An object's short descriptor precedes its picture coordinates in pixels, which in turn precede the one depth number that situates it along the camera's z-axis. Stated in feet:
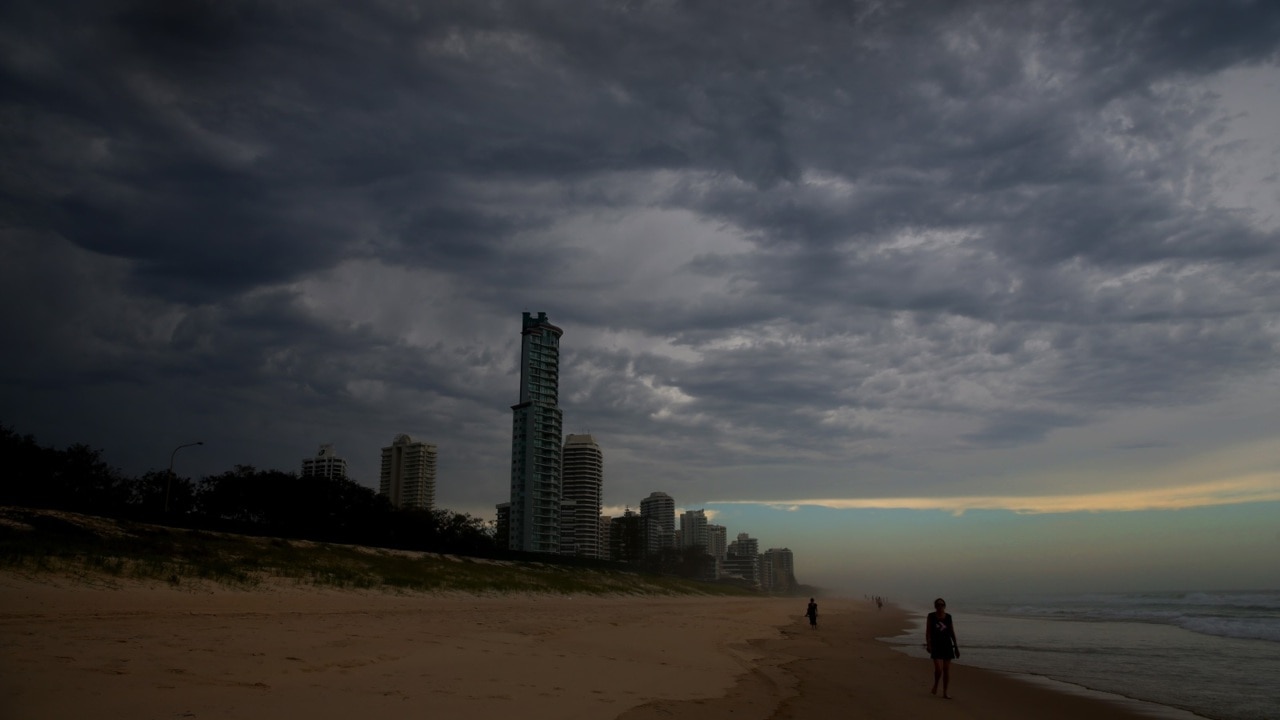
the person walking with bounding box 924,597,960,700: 49.42
